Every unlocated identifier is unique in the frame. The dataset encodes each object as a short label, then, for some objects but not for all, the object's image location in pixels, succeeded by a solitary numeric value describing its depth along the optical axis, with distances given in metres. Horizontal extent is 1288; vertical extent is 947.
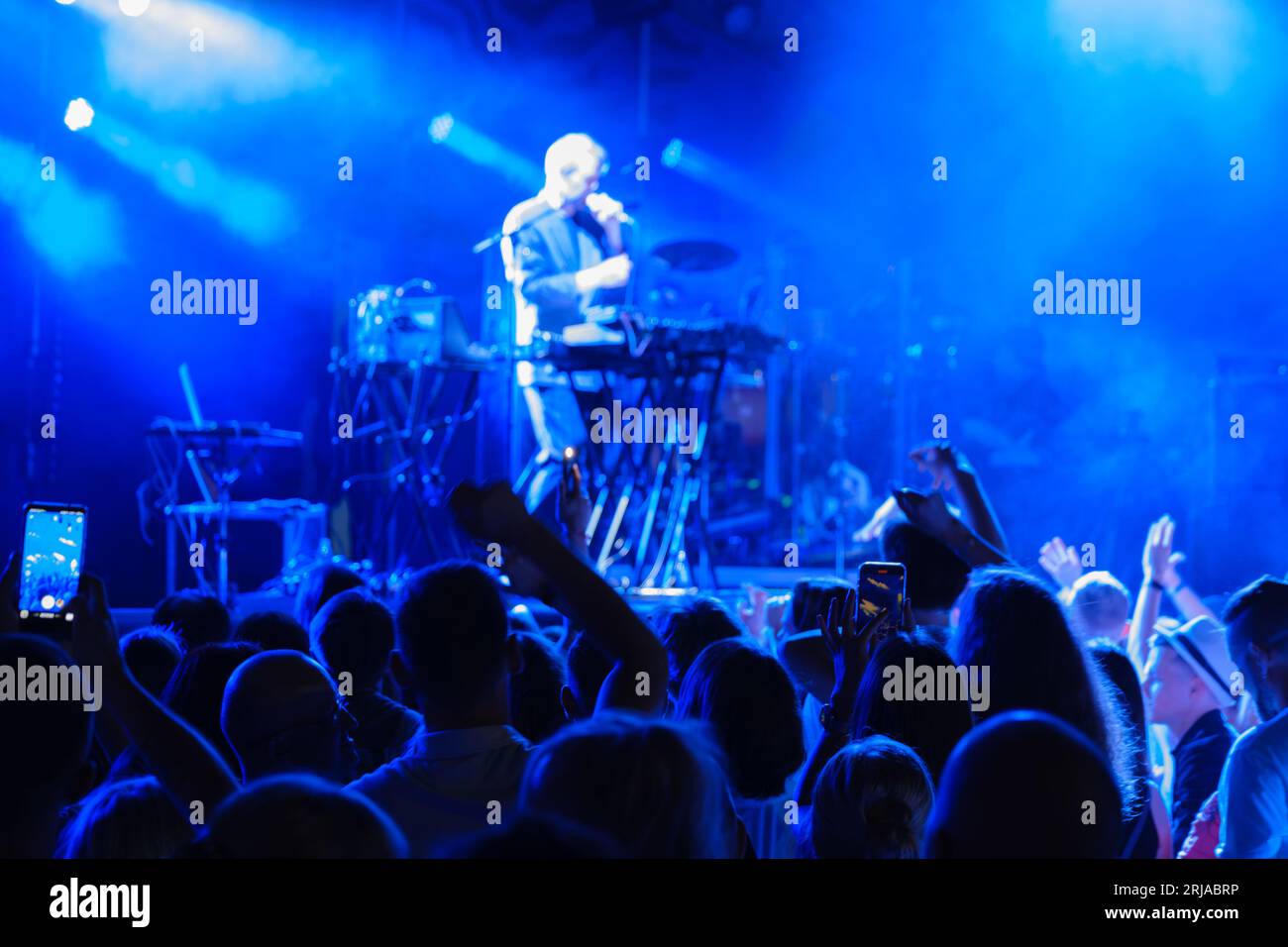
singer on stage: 6.71
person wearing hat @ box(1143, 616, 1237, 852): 2.63
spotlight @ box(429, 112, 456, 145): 7.54
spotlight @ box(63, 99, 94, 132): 7.00
